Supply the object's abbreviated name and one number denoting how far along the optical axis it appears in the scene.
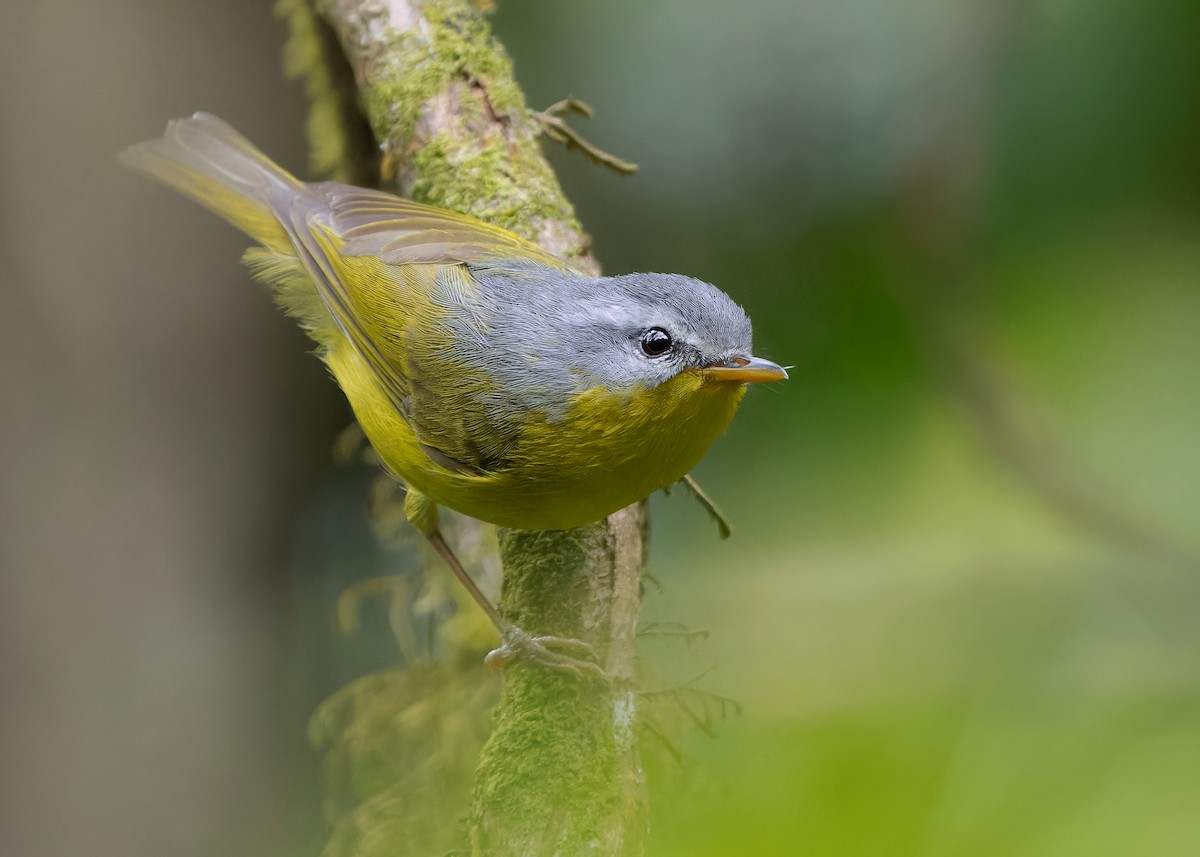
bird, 4.98
